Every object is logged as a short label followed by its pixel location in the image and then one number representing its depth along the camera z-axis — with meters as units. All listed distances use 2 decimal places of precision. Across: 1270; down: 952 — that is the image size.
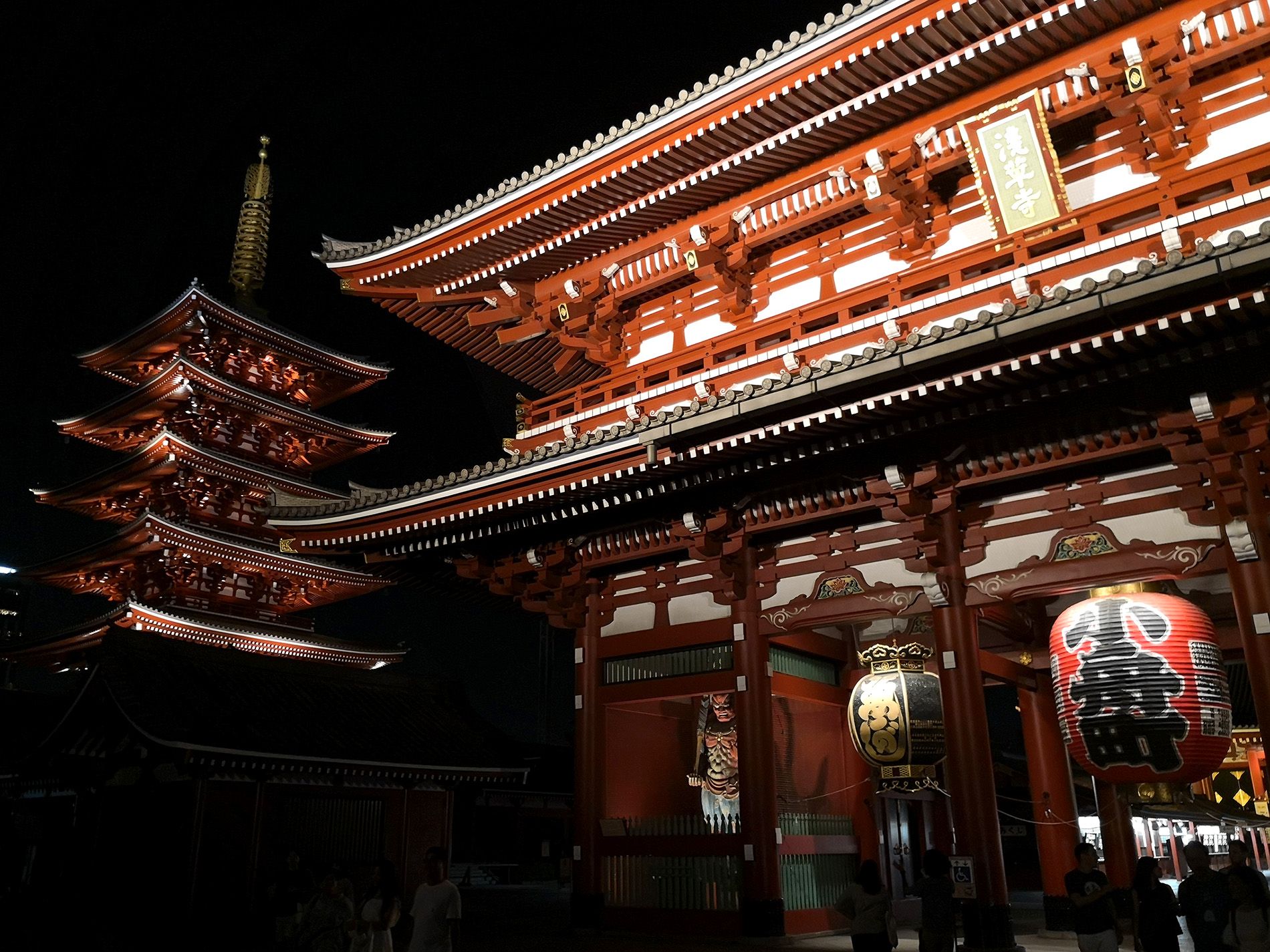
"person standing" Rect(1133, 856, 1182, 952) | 7.11
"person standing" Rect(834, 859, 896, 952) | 7.39
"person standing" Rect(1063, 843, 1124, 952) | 7.41
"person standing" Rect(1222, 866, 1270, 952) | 6.88
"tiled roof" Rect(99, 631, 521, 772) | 12.98
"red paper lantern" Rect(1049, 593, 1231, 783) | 7.91
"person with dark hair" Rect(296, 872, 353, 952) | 8.29
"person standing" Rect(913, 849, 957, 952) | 7.87
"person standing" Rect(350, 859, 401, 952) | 8.01
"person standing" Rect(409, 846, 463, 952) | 6.98
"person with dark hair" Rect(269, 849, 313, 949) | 11.82
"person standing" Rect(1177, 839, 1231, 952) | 7.14
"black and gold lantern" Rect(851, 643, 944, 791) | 10.28
